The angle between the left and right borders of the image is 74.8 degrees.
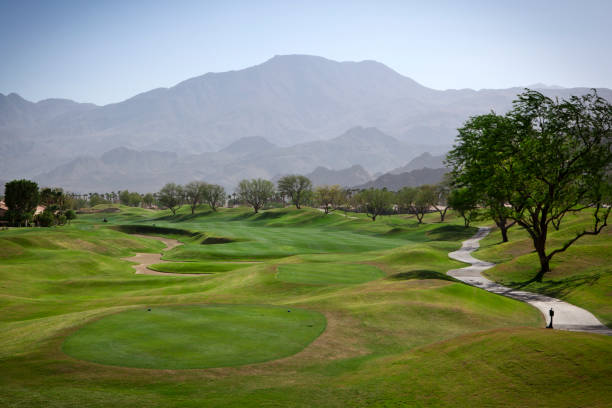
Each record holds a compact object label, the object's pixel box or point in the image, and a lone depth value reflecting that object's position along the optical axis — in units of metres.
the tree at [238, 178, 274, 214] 174.38
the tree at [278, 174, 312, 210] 171.75
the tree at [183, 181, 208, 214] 179.88
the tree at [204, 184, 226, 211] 181.25
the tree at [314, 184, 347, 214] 177.50
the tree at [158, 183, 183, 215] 176.62
